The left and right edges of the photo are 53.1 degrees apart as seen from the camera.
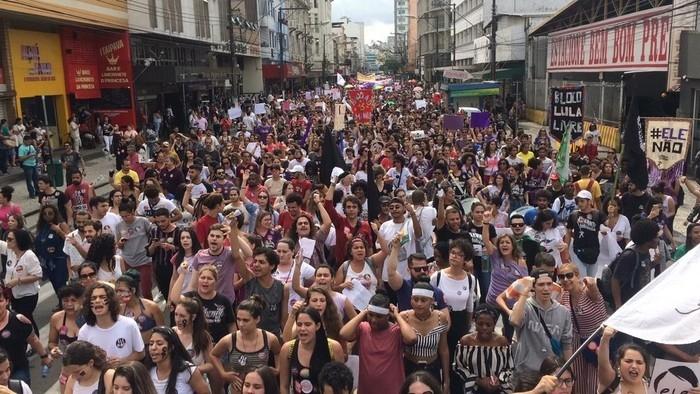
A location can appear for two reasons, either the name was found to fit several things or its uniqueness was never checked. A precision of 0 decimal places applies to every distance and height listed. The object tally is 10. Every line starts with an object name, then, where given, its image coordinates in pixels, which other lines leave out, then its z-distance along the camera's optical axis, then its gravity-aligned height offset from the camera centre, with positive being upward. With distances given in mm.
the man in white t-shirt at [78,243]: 7199 -1655
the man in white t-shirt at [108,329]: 4832 -1703
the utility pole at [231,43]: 31234 +1476
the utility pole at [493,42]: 29608 +1105
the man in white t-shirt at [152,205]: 8641 -1543
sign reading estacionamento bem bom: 20970 +714
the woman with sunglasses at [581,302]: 5215 -1753
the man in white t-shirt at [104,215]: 7961 -1540
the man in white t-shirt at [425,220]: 7703 -1641
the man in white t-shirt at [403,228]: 6891 -1596
